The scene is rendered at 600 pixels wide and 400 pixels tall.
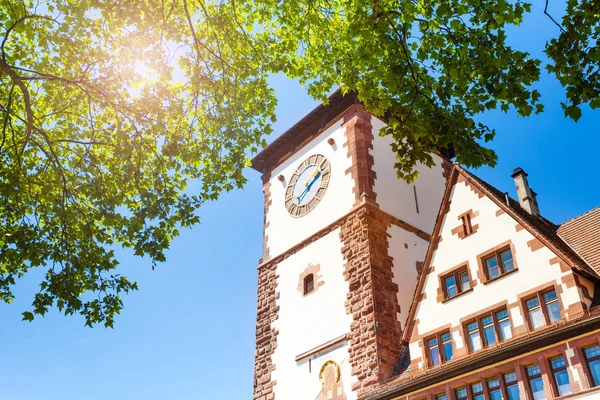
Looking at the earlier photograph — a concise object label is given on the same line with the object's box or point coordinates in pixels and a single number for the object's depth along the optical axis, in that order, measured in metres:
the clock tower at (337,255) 23.94
